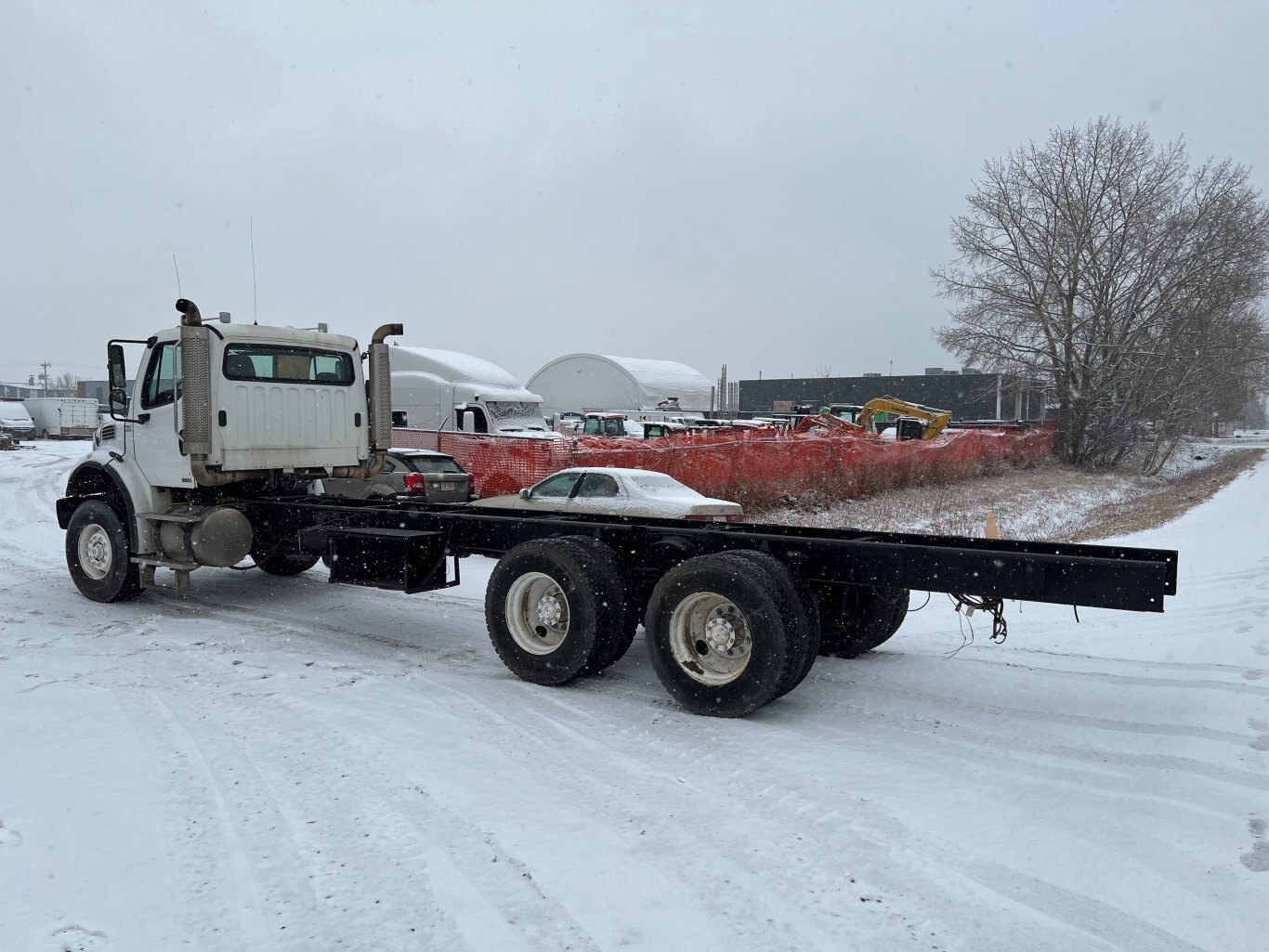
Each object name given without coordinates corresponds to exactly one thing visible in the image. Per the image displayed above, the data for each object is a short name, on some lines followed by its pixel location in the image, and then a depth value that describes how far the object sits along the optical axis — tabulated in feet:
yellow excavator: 94.94
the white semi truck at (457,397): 85.15
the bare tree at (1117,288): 110.63
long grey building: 205.12
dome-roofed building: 187.93
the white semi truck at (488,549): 18.15
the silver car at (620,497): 36.50
